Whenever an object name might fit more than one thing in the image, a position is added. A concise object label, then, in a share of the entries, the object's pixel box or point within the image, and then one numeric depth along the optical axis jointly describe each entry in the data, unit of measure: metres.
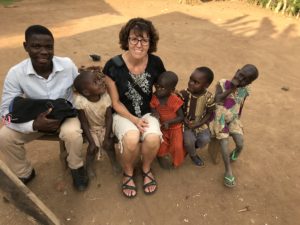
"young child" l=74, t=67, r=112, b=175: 2.12
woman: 2.17
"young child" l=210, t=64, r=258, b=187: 2.36
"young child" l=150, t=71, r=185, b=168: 2.25
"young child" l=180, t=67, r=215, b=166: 2.33
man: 2.00
